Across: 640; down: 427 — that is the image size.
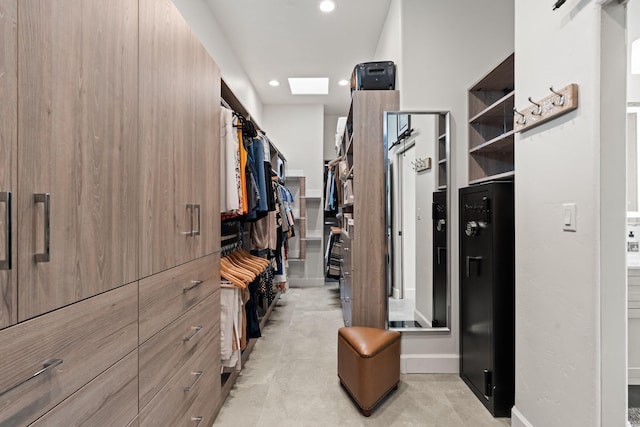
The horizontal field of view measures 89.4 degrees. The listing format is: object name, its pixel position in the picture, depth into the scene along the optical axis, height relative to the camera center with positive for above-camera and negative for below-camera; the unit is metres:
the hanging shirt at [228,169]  2.05 +0.28
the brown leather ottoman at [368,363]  1.92 -0.95
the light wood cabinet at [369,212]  2.53 -0.01
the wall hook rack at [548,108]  1.32 +0.47
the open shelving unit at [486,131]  2.40 +0.62
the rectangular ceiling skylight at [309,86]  4.90 +1.96
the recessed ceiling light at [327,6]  2.95 +1.91
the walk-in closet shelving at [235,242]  2.19 -0.28
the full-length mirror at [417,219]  2.52 -0.06
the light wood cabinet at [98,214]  0.65 -0.01
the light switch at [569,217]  1.34 -0.02
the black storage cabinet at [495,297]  1.93 -0.53
